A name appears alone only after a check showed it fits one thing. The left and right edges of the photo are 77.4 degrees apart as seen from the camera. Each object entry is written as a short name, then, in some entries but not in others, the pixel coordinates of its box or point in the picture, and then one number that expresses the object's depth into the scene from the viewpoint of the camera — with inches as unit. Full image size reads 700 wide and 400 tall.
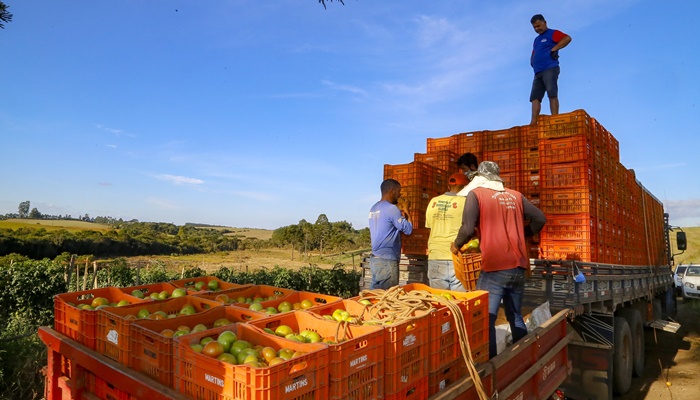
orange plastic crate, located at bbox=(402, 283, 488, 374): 113.7
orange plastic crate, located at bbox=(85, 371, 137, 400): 106.3
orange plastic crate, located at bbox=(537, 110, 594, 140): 257.6
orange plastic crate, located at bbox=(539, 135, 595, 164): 252.4
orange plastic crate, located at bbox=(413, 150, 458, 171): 297.1
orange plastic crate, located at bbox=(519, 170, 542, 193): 271.6
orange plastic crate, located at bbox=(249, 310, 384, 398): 85.4
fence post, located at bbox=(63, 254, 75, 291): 540.0
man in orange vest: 162.4
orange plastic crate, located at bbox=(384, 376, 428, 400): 98.2
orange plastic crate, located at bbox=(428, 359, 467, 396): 112.7
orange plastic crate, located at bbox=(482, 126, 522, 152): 288.2
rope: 114.9
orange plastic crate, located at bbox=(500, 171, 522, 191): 277.9
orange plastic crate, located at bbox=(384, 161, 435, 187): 272.4
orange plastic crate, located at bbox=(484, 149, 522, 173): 280.5
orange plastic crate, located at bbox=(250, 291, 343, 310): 144.8
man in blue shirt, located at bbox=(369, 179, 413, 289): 217.9
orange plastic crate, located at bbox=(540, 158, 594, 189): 250.8
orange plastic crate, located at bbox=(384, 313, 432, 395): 97.7
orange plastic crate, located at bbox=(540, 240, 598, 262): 247.4
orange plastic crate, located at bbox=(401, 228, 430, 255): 267.7
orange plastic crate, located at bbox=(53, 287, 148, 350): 123.5
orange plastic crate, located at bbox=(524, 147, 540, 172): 273.7
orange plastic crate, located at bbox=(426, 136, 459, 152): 318.8
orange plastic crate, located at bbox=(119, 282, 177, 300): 166.0
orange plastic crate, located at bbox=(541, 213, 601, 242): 248.4
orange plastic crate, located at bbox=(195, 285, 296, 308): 157.9
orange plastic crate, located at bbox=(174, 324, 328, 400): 72.8
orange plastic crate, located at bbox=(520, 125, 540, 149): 279.1
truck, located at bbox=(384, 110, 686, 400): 212.1
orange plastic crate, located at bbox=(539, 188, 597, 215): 249.8
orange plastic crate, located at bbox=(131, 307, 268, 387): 96.3
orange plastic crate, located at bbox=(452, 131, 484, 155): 304.2
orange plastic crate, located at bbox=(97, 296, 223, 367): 108.4
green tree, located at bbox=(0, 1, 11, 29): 187.7
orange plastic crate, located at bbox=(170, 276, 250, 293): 172.2
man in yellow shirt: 199.8
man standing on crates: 325.7
